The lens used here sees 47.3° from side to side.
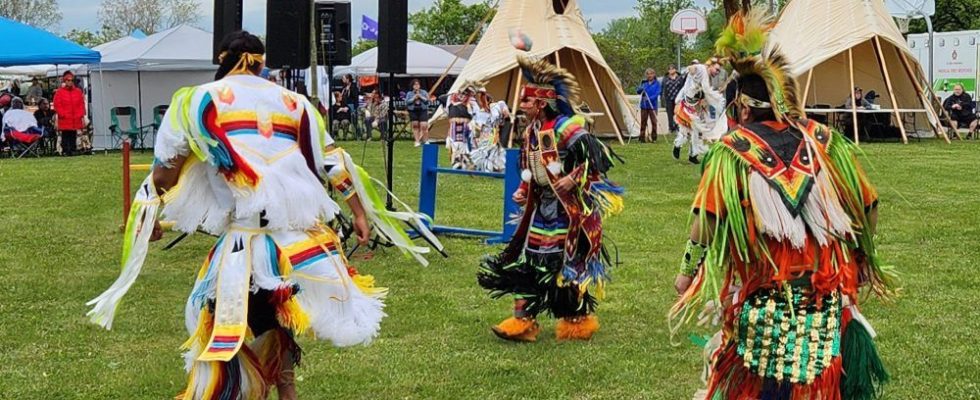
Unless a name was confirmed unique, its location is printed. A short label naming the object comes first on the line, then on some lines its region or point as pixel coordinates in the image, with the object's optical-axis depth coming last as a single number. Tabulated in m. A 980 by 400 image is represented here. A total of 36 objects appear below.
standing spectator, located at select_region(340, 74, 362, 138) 26.39
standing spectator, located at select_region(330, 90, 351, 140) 26.02
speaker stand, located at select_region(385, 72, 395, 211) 9.80
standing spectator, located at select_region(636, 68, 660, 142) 22.84
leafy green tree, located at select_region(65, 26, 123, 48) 62.78
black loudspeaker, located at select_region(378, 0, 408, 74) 9.95
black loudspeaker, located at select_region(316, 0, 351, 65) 12.84
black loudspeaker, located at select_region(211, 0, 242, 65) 10.41
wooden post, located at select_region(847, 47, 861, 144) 21.61
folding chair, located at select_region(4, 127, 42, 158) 21.53
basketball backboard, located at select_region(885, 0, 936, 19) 27.42
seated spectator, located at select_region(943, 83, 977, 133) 25.03
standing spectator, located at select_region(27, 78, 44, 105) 24.33
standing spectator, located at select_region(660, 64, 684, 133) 23.44
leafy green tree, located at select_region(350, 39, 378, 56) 70.00
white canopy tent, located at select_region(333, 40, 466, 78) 31.41
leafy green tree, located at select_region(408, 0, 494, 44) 65.56
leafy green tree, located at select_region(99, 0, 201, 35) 63.06
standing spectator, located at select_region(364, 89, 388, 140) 24.56
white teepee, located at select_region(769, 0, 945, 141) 22.27
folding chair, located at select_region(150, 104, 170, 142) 23.16
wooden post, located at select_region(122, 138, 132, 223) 9.69
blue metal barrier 9.19
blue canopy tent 20.48
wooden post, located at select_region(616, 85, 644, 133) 23.50
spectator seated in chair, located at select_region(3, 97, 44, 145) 21.44
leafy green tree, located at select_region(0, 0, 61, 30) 56.28
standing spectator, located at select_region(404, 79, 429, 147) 21.97
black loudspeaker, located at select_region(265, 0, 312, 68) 9.22
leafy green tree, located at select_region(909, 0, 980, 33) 43.78
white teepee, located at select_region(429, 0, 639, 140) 22.36
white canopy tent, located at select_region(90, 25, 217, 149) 23.45
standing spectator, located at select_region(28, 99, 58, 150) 22.17
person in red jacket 21.21
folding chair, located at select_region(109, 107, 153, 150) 23.41
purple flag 40.50
